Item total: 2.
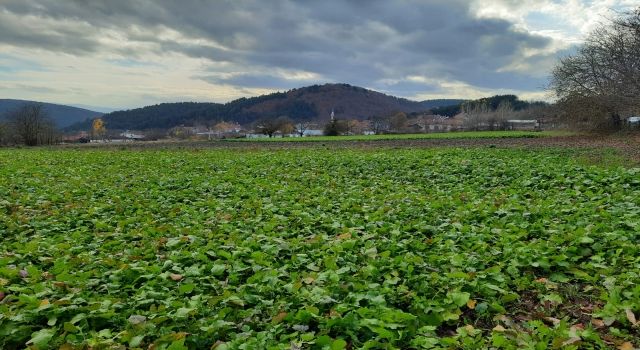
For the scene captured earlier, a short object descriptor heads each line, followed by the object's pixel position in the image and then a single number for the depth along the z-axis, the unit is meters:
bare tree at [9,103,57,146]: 68.31
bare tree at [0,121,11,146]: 67.09
